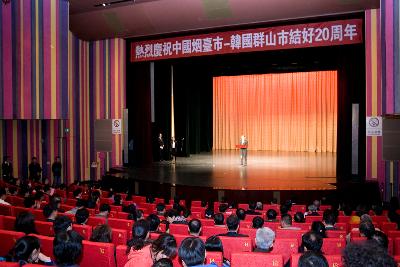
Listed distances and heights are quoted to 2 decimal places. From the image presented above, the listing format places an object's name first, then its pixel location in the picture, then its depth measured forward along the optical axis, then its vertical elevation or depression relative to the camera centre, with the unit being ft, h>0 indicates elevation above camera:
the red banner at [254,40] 35.55 +9.08
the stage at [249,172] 32.81 -4.08
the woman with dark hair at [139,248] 9.30 -2.87
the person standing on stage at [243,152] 46.26 -2.31
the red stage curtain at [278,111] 67.87 +3.89
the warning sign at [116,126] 45.01 +0.89
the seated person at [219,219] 15.75 -3.45
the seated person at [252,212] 21.38 -4.31
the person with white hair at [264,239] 11.02 -2.99
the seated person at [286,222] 15.21 -3.46
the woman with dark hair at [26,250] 9.05 -2.67
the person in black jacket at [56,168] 40.34 -3.46
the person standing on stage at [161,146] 53.57 -1.72
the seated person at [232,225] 13.12 -3.08
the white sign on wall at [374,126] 34.58 +0.50
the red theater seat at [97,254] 10.29 -3.17
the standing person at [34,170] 37.86 -3.43
